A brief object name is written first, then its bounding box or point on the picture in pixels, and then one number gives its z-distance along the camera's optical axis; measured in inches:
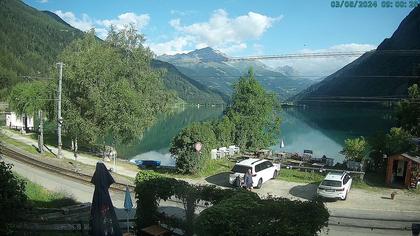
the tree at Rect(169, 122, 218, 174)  1237.1
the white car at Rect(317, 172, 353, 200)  940.8
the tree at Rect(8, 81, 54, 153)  1944.9
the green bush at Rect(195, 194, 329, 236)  404.2
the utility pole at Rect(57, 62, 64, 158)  1380.7
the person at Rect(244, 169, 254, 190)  1000.9
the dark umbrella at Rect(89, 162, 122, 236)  508.7
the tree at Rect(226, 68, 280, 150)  2063.2
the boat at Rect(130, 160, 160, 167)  1459.2
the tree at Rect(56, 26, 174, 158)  1460.4
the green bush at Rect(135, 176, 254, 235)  524.4
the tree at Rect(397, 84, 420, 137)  1544.0
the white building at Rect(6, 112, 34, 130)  2422.9
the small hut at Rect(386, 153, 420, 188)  1066.7
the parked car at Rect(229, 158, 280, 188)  1058.7
